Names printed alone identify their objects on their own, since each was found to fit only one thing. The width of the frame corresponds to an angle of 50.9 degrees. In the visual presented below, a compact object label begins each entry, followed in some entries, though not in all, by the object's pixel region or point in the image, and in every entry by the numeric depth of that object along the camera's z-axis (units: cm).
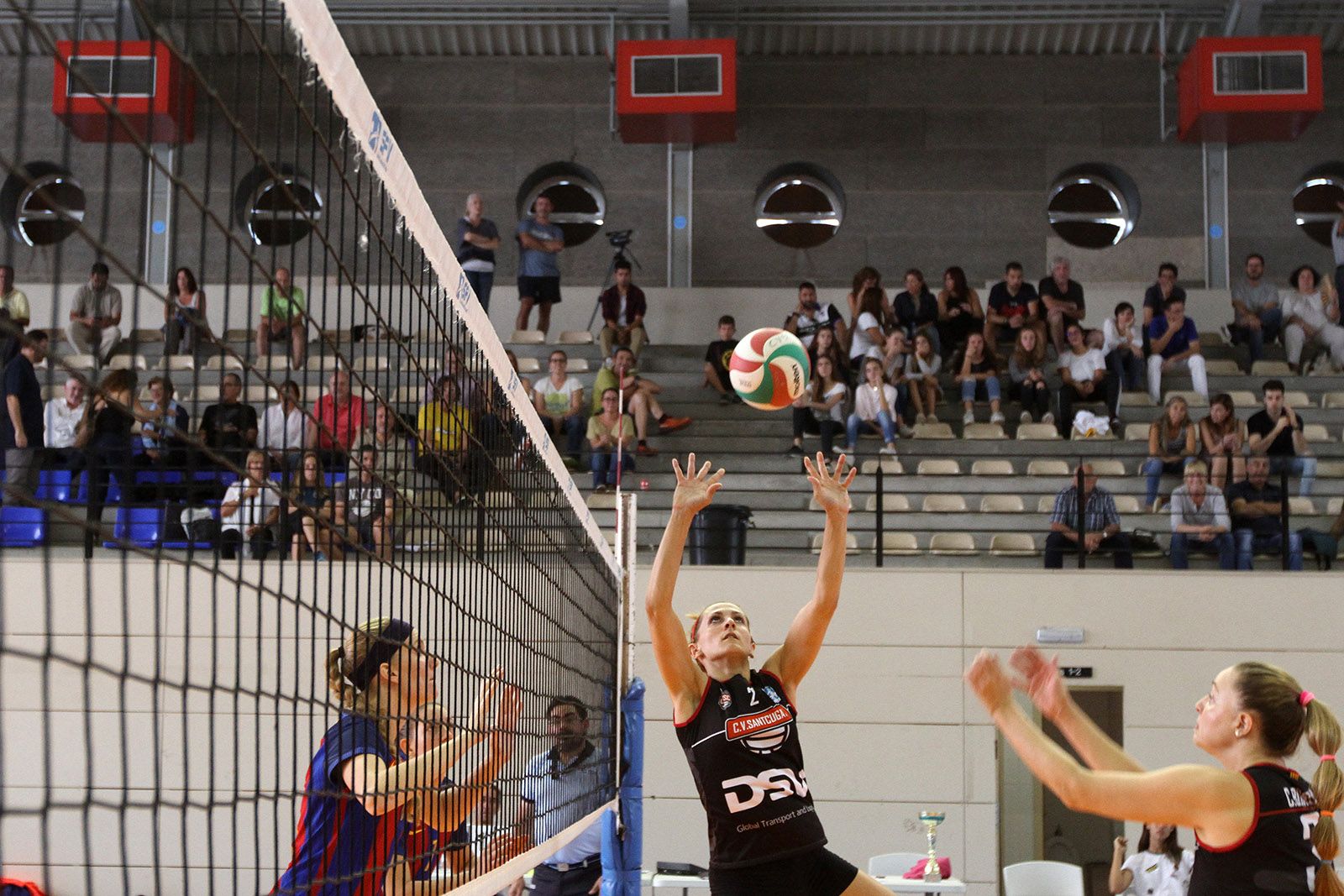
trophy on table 1057
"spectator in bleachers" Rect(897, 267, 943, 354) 1662
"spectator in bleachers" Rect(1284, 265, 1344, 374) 1659
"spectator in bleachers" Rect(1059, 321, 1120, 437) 1545
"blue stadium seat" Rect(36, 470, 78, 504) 1049
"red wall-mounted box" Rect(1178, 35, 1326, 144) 1734
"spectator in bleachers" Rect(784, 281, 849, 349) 1631
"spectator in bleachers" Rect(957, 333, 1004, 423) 1563
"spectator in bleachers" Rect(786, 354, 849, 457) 1480
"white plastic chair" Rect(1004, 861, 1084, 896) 1103
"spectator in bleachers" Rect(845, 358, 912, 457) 1475
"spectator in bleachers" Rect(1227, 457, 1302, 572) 1296
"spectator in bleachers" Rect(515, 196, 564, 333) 1719
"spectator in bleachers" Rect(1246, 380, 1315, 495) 1384
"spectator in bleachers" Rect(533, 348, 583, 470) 1479
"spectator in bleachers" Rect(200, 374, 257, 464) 907
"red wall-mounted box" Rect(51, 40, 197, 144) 1548
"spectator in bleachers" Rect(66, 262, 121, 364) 1432
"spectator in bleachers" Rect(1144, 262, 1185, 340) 1661
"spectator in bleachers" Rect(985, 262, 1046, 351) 1653
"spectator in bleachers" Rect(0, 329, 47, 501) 995
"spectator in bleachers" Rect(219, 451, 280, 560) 977
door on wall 1316
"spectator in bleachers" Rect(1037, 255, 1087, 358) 1658
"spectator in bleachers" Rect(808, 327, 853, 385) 1547
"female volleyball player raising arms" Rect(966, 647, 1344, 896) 334
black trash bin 1311
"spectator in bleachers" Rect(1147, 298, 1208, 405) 1600
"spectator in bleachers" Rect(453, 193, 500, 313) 1619
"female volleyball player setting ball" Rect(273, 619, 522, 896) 359
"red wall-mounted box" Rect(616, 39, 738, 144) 1767
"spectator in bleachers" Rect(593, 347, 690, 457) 1516
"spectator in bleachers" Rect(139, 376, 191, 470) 965
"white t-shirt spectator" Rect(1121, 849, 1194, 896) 956
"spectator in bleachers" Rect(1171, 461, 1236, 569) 1300
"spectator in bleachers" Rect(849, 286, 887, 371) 1628
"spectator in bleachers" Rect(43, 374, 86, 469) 1291
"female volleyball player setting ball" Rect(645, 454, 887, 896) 522
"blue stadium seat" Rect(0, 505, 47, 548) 1142
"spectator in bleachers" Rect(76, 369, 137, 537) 785
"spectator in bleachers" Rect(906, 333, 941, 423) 1561
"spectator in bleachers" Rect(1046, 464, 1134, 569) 1320
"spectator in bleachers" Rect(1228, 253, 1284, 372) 1692
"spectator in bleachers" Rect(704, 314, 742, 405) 1631
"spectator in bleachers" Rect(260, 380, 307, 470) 1089
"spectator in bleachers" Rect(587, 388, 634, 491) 1395
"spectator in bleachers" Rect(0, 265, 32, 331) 1415
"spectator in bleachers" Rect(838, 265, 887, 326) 1681
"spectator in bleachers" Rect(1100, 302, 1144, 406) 1599
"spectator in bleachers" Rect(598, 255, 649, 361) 1683
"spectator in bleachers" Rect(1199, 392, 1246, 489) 1355
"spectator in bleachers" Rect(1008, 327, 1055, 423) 1564
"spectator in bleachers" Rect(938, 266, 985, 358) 1672
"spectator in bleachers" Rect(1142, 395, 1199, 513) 1393
